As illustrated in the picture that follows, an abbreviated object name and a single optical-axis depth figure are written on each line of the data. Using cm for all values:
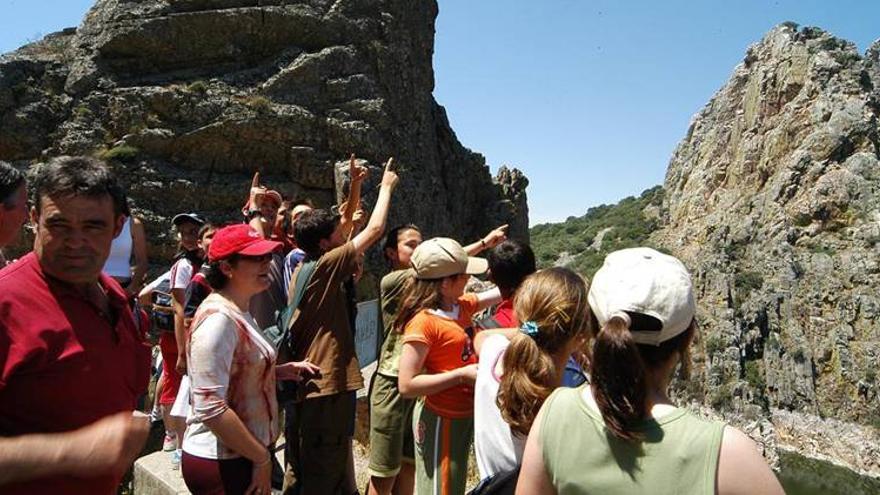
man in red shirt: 135
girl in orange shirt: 281
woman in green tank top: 132
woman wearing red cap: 233
